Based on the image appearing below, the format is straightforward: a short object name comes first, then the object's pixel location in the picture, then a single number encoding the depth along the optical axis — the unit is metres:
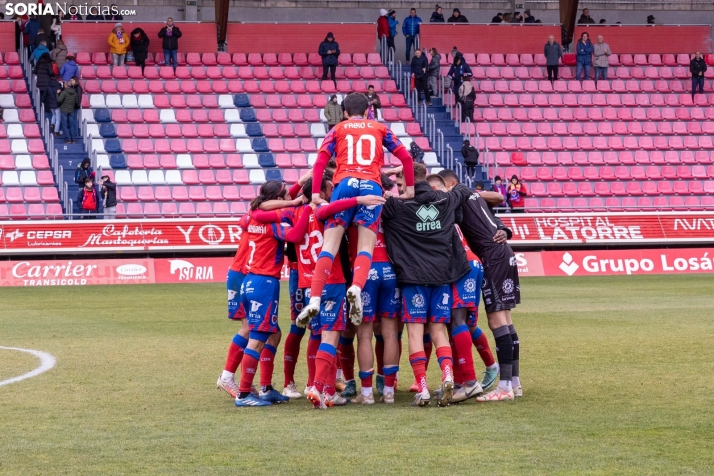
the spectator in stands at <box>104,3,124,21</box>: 36.84
